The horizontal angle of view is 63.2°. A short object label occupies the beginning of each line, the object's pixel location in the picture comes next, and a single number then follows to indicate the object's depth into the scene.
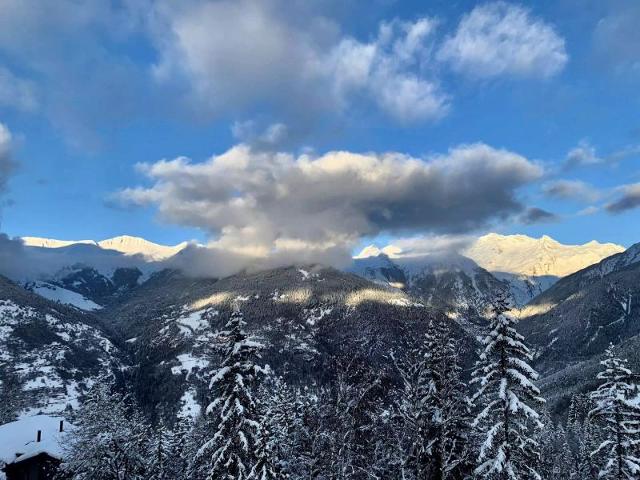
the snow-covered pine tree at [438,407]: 29.16
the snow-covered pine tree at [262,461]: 29.44
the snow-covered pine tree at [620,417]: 30.48
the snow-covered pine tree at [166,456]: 54.81
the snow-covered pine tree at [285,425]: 41.53
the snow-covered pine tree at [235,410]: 29.14
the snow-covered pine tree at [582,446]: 70.44
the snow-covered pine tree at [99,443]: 39.56
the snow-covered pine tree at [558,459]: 77.08
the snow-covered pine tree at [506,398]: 25.86
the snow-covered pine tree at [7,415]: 92.82
